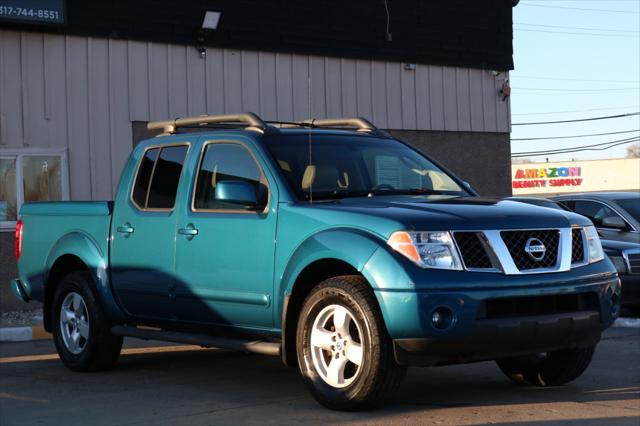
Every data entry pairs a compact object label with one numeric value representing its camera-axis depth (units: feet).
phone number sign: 45.21
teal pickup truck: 20.27
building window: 46.75
